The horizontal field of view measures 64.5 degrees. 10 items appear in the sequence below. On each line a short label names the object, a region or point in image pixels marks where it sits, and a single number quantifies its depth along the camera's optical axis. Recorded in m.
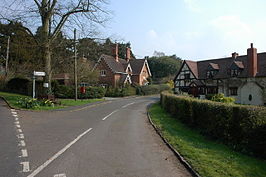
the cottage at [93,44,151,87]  46.17
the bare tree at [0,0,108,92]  20.15
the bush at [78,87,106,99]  31.02
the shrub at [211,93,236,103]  22.94
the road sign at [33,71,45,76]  18.14
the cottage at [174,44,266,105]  30.44
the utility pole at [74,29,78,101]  22.23
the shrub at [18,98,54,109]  16.61
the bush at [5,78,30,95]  30.00
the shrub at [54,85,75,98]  30.11
